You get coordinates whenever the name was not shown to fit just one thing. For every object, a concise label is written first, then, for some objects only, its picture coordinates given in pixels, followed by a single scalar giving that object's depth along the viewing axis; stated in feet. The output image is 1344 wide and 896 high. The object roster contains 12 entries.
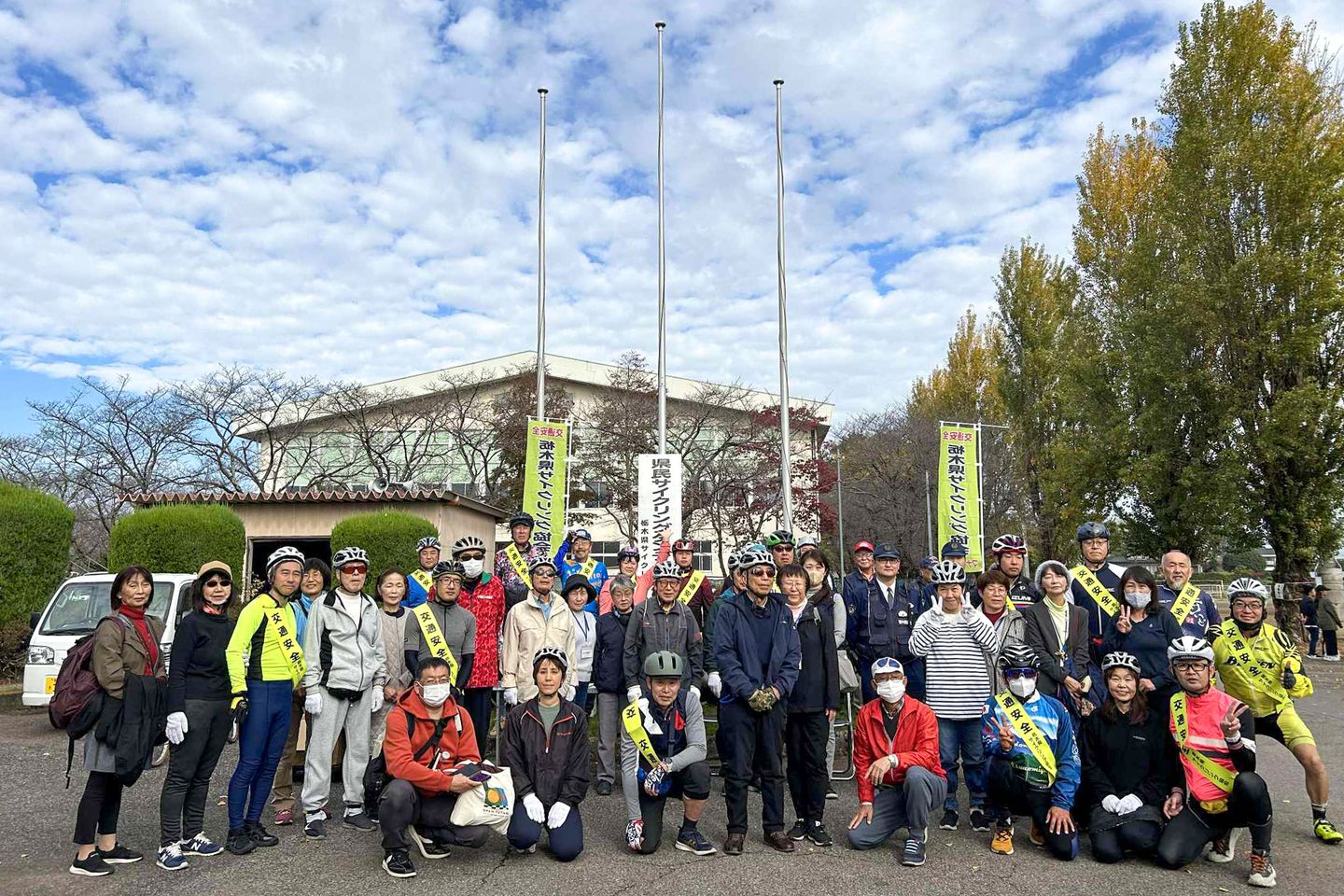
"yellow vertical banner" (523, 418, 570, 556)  45.78
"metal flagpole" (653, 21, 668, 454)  52.70
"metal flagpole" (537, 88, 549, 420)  53.02
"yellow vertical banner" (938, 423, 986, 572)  45.65
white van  32.27
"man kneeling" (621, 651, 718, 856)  17.84
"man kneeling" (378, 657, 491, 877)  16.67
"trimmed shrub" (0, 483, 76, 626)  42.57
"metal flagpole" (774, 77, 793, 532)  50.03
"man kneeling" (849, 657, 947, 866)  17.80
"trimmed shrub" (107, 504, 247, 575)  47.11
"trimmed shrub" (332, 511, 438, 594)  52.34
